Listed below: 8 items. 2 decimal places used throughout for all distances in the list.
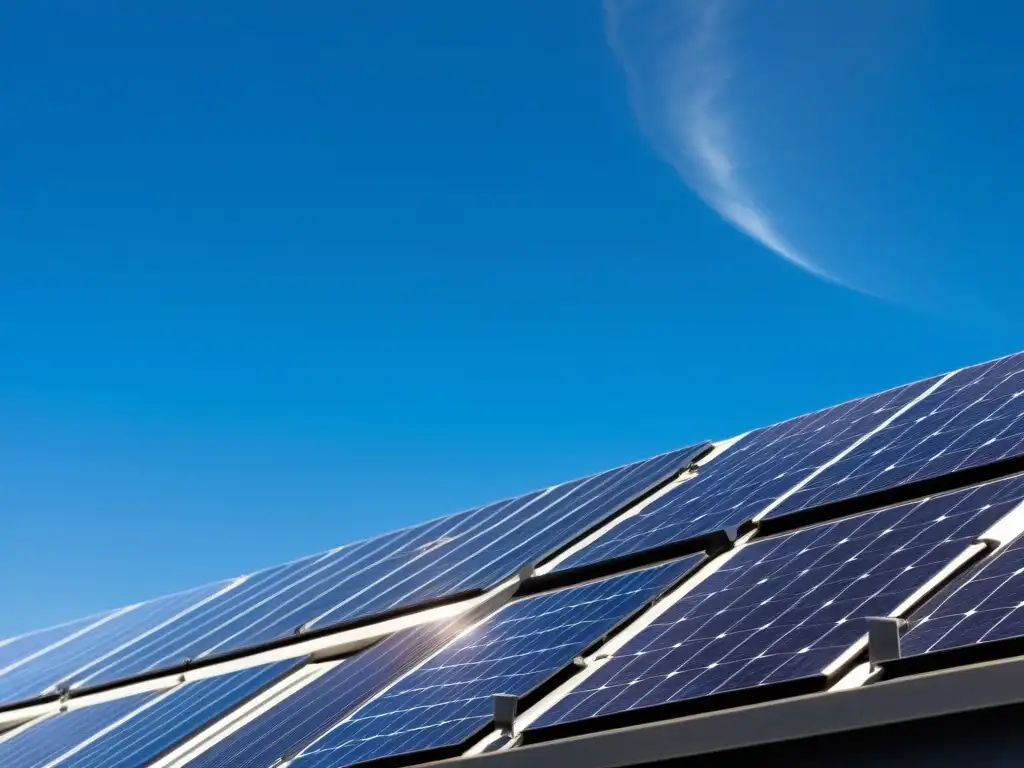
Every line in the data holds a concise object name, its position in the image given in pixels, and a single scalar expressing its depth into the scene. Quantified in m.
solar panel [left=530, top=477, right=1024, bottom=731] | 9.92
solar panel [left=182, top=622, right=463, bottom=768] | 14.27
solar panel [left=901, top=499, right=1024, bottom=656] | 8.45
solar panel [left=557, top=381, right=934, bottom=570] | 15.38
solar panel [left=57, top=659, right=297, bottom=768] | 16.31
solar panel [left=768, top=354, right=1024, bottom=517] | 13.06
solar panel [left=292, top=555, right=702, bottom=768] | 12.21
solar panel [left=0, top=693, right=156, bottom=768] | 18.69
